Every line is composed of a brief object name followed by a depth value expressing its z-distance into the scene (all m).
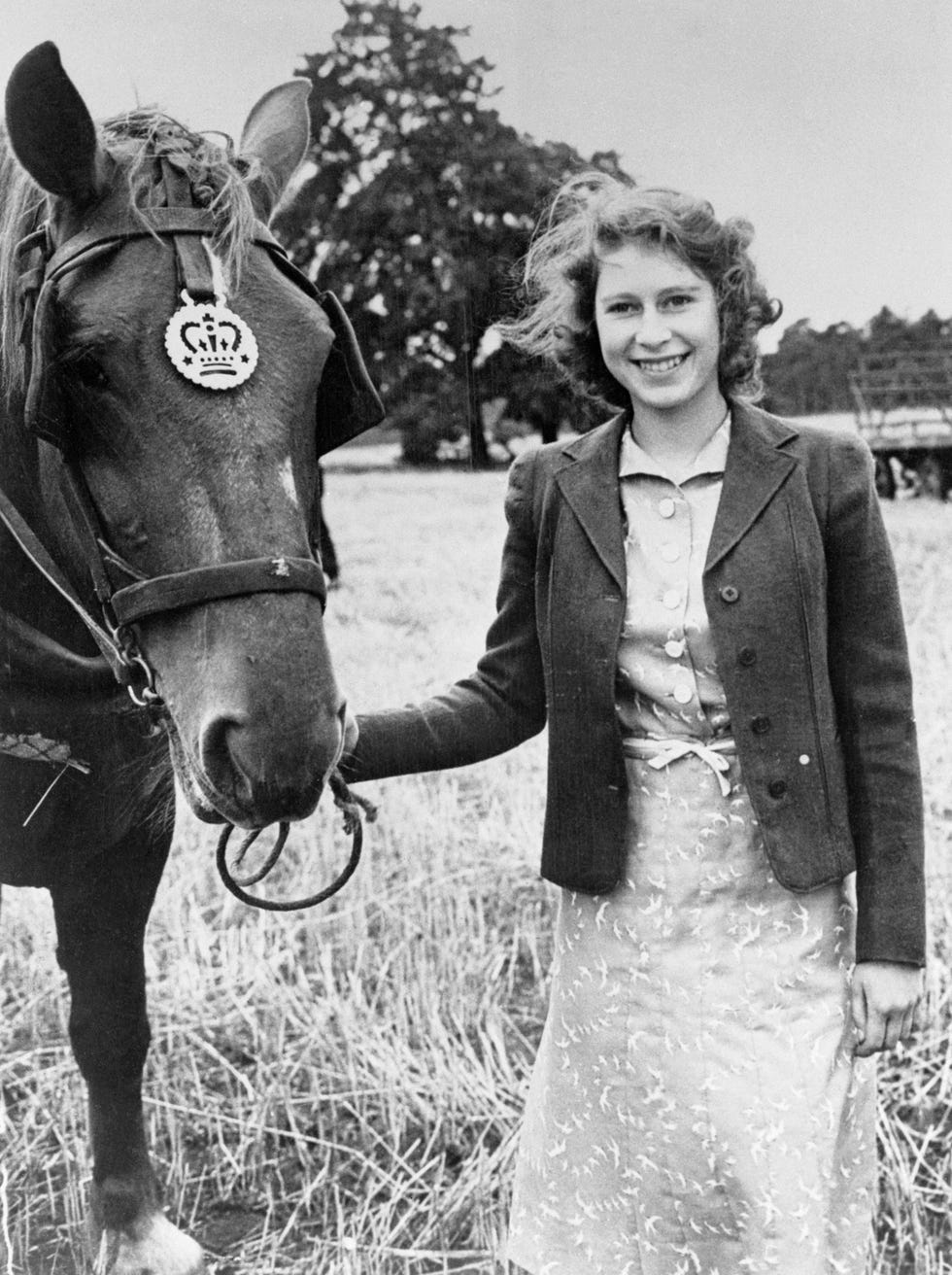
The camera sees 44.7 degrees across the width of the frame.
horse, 1.29
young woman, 1.54
